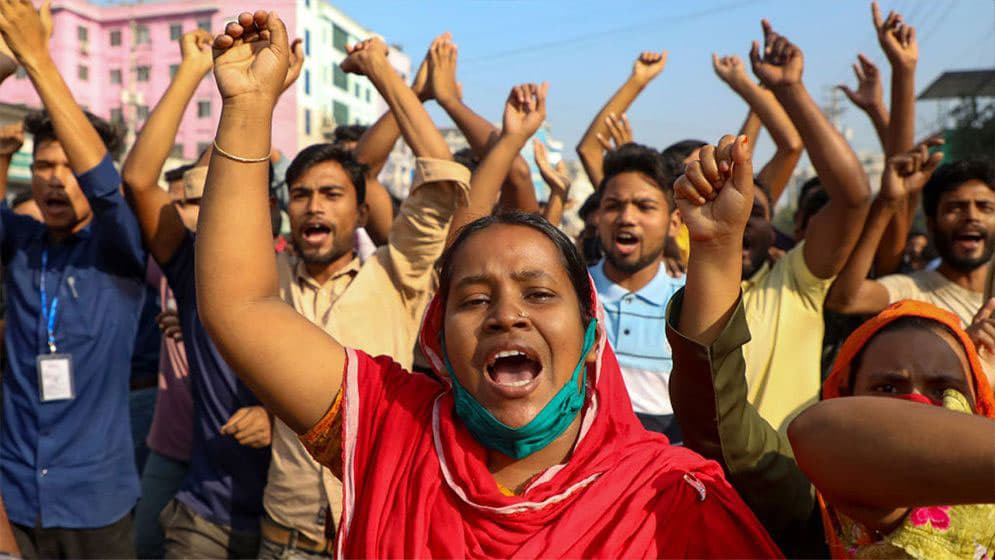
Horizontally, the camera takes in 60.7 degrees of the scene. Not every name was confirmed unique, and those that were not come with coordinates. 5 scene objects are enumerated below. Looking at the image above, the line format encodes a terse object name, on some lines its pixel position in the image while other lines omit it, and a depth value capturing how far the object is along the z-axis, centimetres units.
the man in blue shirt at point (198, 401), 303
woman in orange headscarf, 98
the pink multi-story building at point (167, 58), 4669
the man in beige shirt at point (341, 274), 286
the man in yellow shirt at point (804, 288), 314
